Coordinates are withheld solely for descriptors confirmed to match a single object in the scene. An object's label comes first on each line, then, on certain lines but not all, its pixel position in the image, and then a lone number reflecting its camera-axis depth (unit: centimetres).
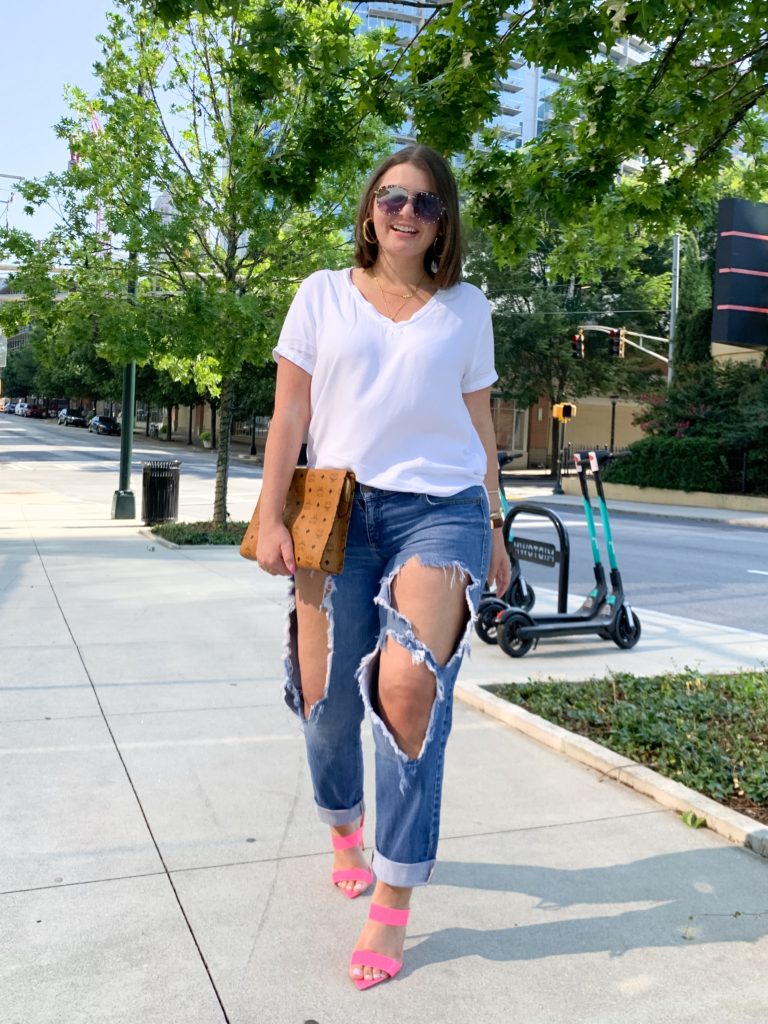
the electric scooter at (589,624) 660
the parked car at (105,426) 6825
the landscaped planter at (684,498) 2622
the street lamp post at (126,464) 1599
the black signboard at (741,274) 2695
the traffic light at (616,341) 3044
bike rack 691
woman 258
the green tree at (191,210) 1237
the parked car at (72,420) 8475
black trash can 1538
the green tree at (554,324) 3725
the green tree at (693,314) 3150
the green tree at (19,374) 11076
